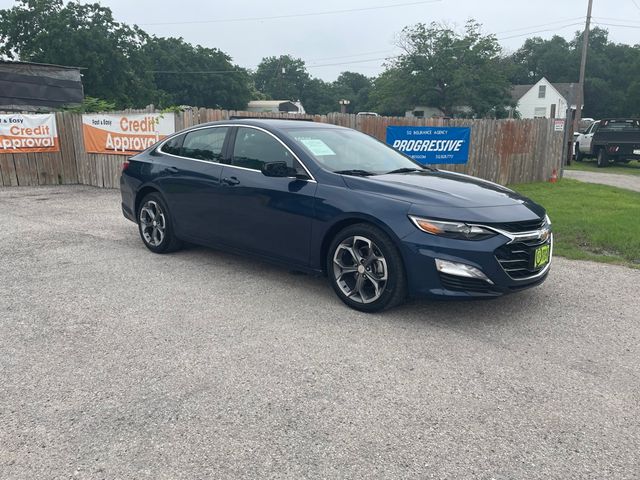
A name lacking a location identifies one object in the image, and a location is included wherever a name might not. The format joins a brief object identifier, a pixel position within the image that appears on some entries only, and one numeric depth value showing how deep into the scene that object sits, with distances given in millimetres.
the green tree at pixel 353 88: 110244
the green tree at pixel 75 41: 41594
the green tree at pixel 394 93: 58969
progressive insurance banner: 11709
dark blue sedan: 4312
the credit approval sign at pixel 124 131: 11547
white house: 69688
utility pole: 26078
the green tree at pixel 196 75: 73938
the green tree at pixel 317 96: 113119
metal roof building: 17938
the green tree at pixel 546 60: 90625
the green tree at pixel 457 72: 55188
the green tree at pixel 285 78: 115438
